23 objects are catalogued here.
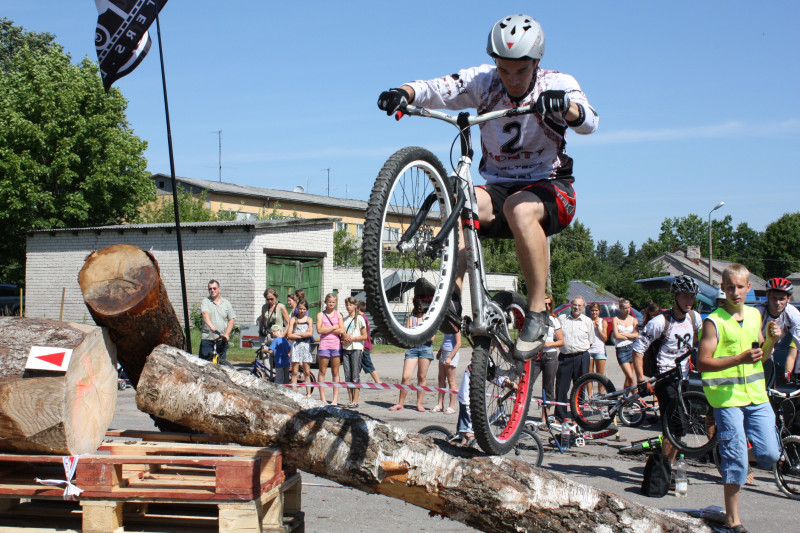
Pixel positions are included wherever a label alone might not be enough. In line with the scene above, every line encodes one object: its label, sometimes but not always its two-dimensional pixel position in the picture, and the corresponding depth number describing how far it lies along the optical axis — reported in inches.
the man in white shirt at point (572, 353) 435.2
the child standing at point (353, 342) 496.4
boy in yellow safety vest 219.5
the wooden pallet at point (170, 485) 173.2
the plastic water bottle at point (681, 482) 287.6
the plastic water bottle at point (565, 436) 372.5
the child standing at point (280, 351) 508.4
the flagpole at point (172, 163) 327.8
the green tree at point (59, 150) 1217.4
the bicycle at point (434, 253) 134.0
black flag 349.7
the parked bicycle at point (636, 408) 333.4
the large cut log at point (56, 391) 186.1
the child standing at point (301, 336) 502.9
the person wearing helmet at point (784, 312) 329.1
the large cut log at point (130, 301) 223.5
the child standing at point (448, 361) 439.5
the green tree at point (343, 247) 1432.1
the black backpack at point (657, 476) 285.9
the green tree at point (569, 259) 1462.8
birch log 176.9
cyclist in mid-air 156.9
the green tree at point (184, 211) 1594.5
